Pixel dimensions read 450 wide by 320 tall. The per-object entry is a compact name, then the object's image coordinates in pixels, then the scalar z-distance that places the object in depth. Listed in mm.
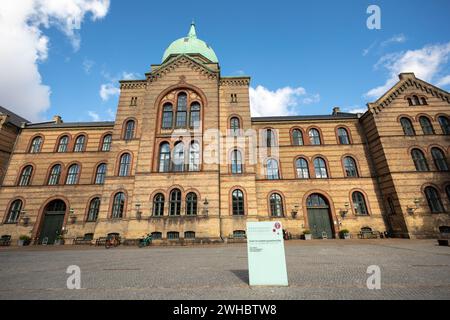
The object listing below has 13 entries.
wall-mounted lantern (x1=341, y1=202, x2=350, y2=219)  20484
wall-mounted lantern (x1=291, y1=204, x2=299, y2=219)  20703
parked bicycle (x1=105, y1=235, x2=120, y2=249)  16188
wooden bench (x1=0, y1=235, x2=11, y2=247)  19922
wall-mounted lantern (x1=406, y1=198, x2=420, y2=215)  18516
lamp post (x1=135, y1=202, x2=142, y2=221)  18219
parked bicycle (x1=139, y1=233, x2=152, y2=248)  16633
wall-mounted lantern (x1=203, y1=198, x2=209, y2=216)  18281
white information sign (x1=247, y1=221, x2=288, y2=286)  5355
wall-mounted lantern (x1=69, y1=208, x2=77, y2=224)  21034
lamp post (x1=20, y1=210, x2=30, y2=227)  21078
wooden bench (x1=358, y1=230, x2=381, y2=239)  19516
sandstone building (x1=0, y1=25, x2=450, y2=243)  18875
